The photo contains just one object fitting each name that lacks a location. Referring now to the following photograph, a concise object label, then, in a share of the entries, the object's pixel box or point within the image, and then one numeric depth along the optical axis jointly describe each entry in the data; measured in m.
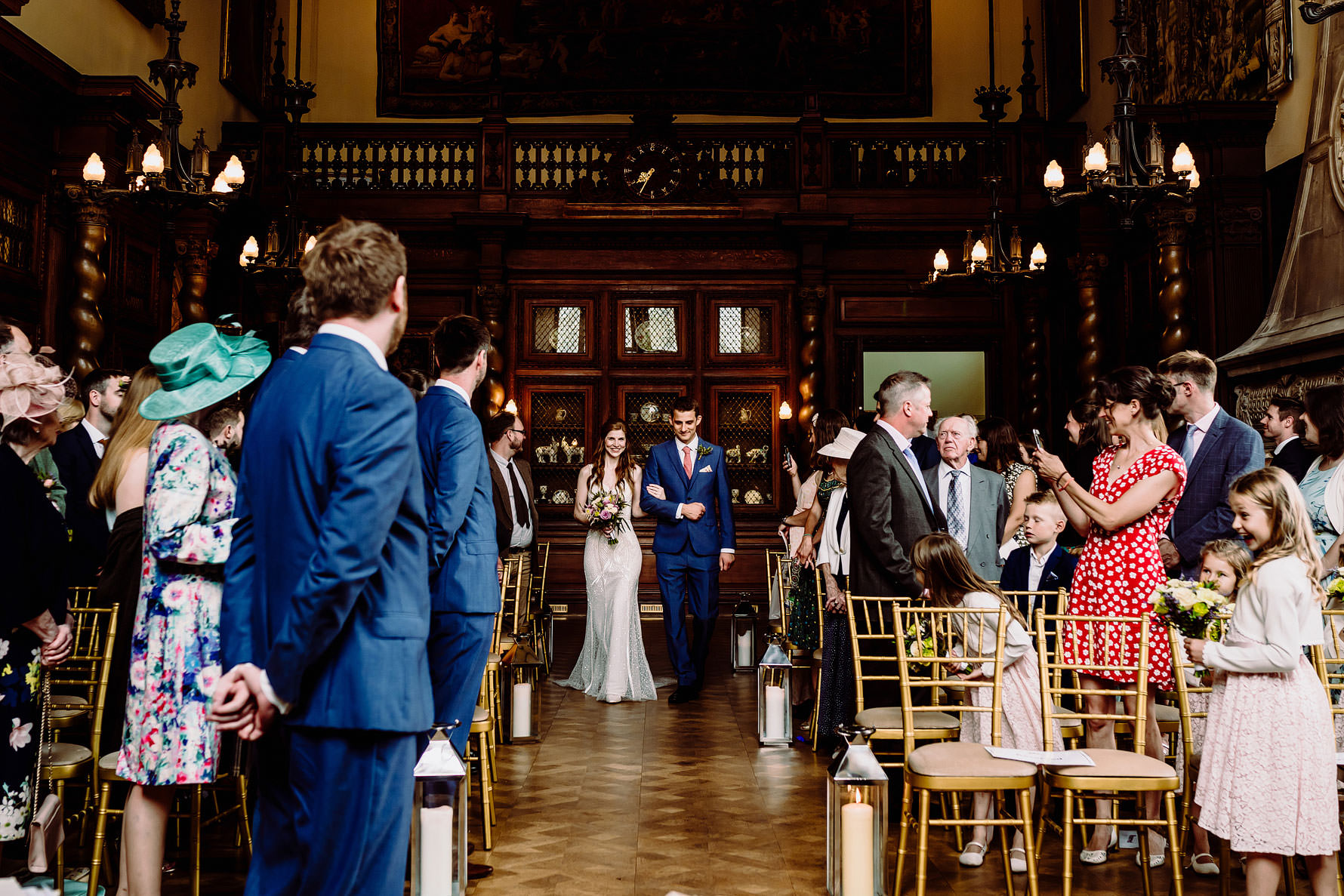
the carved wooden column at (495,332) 10.41
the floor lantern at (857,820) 2.87
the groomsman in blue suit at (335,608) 1.88
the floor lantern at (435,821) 2.83
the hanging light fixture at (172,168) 6.12
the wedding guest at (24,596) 2.99
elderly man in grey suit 5.31
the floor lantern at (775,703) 5.46
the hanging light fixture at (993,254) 8.00
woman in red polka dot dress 3.77
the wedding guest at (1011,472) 5.75
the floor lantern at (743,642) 7.89
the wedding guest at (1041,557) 4.74
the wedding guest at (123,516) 3.31
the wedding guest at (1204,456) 4.53
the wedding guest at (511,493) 6.67
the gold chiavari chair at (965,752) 3.21
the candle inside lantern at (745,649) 7.94
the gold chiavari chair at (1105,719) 3.15
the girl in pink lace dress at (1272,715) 2.92
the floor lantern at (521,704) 5.48
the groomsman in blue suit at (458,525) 3.12
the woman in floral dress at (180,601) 2.82
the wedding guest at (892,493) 4.48
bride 6.87
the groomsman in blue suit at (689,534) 6.90
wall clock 10.70
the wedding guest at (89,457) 5.07
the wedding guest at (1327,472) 4.51
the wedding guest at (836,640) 5.20
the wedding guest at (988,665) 3.80
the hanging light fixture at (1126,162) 5.45
